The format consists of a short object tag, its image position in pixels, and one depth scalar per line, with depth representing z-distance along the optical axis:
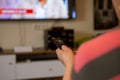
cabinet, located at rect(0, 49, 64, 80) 3.20
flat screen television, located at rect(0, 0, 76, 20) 3.43
